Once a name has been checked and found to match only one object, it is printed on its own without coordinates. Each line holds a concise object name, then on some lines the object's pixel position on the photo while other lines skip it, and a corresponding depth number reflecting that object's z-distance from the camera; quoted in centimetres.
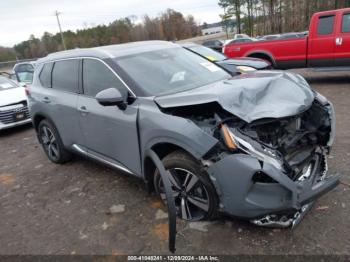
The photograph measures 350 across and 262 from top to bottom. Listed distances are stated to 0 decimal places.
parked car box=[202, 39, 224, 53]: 2248
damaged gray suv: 253
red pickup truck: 843
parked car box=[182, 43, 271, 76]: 715
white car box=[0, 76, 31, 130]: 779
